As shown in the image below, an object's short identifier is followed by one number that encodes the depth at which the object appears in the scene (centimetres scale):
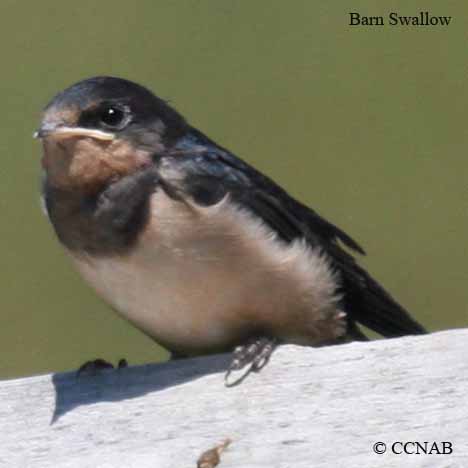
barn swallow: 620
